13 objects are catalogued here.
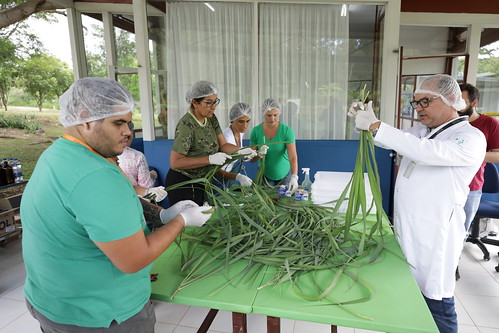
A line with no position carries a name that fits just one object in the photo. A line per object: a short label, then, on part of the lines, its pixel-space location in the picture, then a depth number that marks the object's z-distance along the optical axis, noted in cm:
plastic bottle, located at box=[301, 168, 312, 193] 236
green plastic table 100
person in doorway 234
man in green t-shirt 86
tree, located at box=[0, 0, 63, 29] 431
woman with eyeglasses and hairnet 220
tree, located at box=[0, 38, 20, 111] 580
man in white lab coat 150
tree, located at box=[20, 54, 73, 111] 624
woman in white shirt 298
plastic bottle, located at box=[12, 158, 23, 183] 335
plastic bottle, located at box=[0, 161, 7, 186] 317
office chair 287
